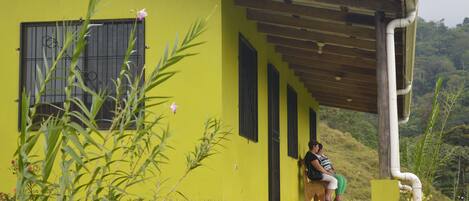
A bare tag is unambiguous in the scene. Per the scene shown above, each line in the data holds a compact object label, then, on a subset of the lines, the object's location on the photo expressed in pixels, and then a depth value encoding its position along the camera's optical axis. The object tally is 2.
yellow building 7.80
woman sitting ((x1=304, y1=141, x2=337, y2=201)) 13.01
